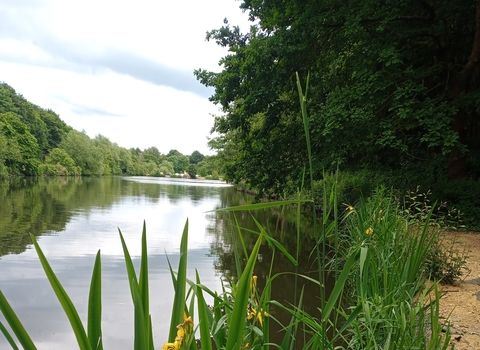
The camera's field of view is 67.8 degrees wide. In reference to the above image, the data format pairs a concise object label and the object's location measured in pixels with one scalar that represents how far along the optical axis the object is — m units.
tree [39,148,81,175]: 46.52
